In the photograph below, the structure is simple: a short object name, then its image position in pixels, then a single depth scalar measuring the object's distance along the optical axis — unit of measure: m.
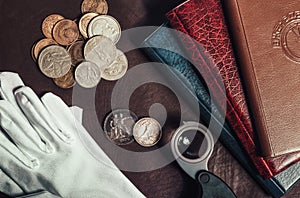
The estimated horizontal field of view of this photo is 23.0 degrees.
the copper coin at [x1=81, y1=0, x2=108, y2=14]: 0.69
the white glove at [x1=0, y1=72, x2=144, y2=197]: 0.64
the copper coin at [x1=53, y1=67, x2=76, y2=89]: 0.68
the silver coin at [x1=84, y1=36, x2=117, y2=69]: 0.68
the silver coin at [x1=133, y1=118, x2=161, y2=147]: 0.68
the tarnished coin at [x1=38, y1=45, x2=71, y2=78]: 0.68
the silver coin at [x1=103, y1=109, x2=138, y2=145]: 0.68
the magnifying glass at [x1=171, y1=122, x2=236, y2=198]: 0.66
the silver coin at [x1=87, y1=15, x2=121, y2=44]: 0.69
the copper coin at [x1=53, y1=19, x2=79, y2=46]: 0.68
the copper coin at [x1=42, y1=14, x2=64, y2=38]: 0.69
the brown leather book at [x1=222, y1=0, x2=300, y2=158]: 0.66
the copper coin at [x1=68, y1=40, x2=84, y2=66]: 0.68
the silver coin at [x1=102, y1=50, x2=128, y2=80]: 0.69
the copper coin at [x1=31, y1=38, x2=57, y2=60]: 0.68
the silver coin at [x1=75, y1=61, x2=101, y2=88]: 0.68
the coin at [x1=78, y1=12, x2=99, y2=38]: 0.69
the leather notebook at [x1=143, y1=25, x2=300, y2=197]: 0.67
